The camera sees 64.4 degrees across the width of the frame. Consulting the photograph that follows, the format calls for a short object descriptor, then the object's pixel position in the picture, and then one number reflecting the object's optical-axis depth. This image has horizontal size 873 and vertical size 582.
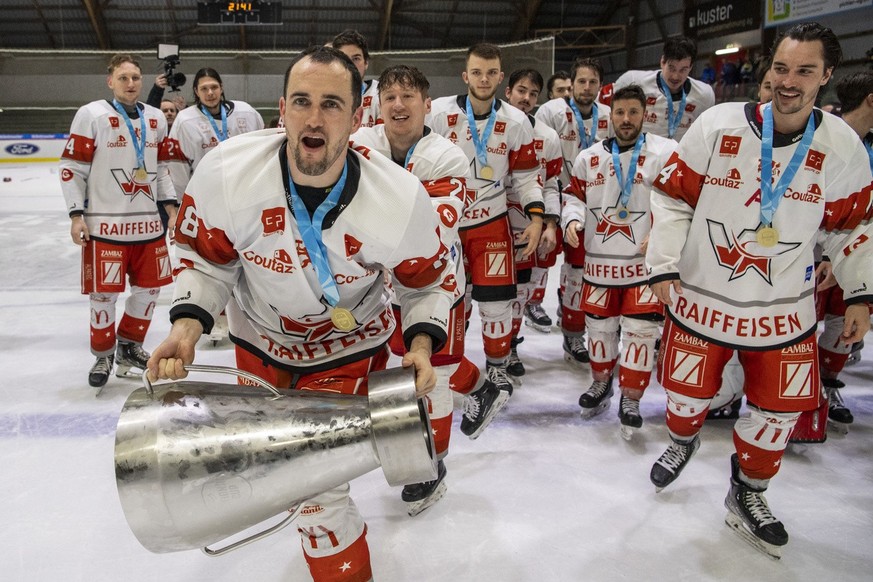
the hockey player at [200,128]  4.79
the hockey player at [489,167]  3.56
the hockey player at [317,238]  1.73
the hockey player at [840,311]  3.19
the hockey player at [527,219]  3.79
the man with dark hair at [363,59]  3.78
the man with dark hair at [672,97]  4.54
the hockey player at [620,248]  3.35
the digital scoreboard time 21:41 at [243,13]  16.61
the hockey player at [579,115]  4.91
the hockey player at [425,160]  2.63
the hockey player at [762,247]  2.21
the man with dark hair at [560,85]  5.80
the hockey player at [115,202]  3.90
